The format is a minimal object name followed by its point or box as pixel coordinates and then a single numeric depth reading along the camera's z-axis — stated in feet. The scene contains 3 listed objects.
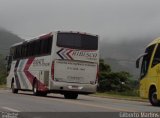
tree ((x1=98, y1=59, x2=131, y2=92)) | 224.66
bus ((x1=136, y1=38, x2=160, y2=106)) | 74.88
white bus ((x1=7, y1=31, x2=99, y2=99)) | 92.94
